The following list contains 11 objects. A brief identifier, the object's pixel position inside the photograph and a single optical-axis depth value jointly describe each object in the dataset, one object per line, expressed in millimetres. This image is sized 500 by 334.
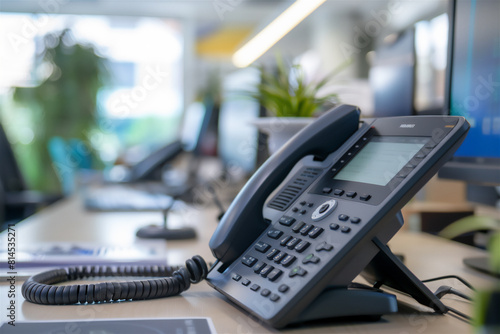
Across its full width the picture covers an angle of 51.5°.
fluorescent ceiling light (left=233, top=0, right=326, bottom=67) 1657
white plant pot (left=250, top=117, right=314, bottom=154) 972
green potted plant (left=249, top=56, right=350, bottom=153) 1067
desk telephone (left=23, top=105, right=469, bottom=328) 470
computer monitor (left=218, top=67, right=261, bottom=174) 1577
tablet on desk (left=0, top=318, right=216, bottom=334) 451
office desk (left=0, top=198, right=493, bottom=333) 487
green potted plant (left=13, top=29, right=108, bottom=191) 4594
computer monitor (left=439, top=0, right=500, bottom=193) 779
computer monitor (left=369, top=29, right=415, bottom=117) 1274
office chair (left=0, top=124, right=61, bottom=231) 2025
